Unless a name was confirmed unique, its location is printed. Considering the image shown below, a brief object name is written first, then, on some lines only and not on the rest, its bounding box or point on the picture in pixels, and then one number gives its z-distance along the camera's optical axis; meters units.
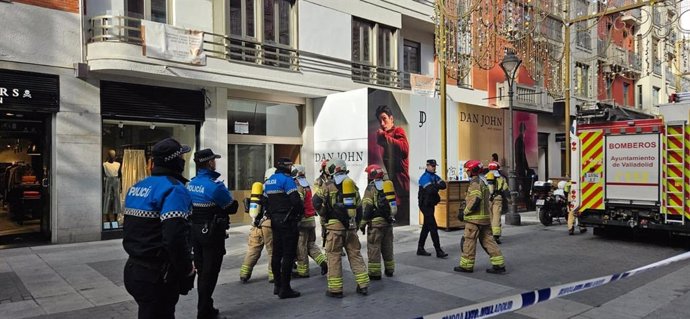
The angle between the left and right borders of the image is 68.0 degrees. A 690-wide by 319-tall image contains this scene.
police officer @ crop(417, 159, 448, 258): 9.23
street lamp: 14.11
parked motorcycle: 14.08
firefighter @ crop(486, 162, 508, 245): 11.06
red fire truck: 10.05
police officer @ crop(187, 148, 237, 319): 5.38
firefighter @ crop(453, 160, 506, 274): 7.74
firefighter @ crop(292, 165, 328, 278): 7.51
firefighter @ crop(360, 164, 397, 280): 7.39
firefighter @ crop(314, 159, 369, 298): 6.40
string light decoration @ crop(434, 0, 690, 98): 14.43
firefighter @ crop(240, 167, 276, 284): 7.00
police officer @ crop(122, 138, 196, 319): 3.57
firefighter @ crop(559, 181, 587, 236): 12.18
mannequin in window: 11.45
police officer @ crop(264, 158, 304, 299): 6.30
